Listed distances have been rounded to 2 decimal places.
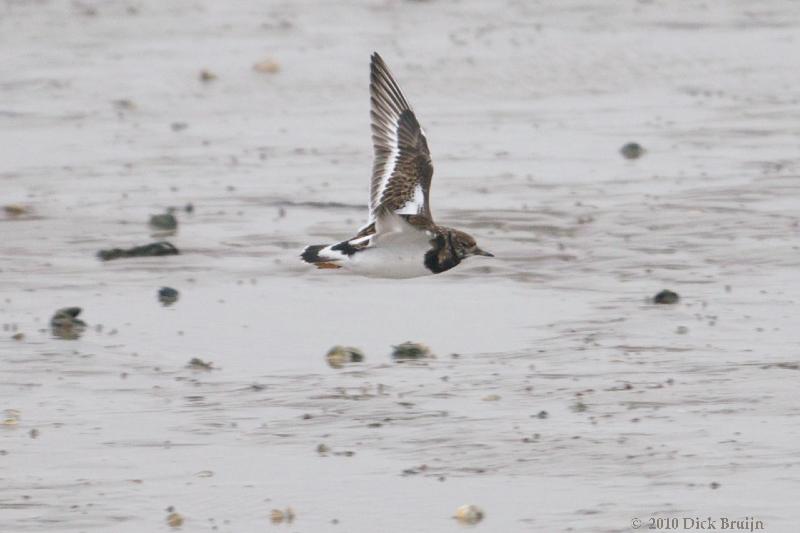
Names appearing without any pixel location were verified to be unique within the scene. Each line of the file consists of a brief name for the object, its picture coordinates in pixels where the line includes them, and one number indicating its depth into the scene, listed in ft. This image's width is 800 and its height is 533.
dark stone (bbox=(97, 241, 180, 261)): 76.59
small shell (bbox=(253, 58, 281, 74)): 121.70
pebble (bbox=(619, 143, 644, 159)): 95.09
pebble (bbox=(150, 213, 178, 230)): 81.51
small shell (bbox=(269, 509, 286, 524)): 46.44
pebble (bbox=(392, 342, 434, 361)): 62.03
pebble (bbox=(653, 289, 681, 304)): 67.77
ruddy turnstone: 61.26
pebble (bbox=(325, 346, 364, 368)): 61.62
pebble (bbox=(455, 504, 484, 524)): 46.01
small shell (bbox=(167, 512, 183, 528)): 46.09
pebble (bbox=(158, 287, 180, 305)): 70.18
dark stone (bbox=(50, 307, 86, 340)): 65.05
